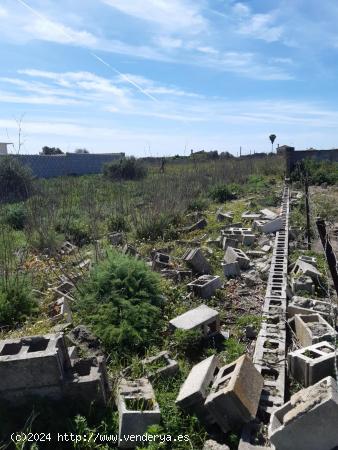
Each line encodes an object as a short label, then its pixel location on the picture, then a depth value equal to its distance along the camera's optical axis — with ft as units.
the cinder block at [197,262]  22.77
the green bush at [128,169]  80.64
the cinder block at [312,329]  13.62
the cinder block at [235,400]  10.17
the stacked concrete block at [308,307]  16.35
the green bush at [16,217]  38.11
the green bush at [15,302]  17.76
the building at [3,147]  106.23
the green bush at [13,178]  53.06
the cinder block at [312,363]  11.64
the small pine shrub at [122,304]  14.73
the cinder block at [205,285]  19.47
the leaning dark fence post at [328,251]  12.72
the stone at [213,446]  9.61
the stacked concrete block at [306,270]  20.92
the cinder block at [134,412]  10.18
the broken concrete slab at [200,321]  15.03
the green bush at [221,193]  53.47
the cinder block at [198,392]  10.79
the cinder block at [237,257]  23.67
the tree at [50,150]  143.54
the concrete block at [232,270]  22.77
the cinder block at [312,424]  8.74
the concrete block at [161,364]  12.71
